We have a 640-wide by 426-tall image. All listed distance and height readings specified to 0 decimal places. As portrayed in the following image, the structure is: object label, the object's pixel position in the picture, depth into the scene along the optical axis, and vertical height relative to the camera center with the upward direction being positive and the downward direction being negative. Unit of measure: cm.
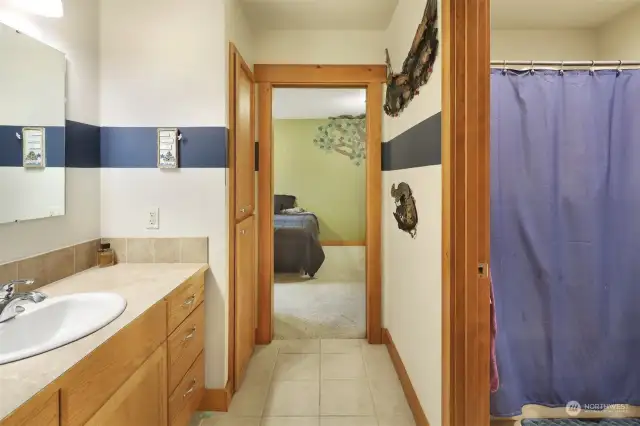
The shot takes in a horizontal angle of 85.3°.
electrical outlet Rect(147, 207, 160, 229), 199 -3
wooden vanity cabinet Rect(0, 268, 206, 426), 84 -53
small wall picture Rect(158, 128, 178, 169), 196 +37
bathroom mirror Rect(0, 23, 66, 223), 136 +36
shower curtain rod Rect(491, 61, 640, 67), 190 +80
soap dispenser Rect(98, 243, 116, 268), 188 -24
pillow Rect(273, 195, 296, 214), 677 +19
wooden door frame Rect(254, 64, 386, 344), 287 +38
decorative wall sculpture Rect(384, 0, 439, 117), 162 +82
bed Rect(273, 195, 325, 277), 484 -53
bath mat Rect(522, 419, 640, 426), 189 -116
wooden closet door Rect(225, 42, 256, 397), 204 -1
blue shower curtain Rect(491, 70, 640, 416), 190 -3
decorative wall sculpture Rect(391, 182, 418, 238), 203 +1
